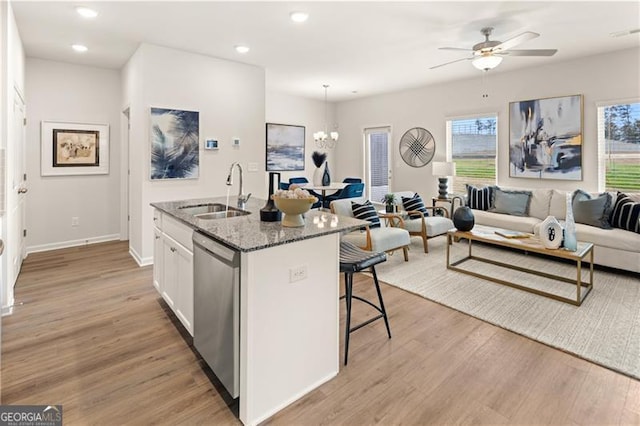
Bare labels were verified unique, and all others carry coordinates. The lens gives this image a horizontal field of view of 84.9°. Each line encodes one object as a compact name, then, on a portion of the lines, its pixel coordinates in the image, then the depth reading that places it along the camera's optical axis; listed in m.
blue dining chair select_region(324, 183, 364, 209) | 6.72
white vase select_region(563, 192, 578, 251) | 3.36
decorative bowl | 2.04
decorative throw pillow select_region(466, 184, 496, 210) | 5.52
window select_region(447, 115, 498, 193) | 5.99
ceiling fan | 3.45
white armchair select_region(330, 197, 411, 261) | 3.99
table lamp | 6.04
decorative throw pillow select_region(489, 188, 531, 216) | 5.15
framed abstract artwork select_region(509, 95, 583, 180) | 5.00
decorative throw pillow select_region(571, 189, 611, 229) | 4.30
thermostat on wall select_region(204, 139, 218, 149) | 4.77
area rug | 2.52
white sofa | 3.88
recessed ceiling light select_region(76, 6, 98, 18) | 3.30
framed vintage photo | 5.00
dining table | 6.66
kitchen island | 1.73
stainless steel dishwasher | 1.78
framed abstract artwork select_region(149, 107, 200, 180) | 4.33
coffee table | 3.28
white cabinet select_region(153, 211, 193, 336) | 2.42
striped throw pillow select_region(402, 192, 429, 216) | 5.26
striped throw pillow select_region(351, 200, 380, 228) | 4.31
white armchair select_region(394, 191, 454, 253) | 4.97
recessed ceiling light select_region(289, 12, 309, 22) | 3.41
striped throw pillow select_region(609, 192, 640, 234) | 3.97
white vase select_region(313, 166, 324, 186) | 7.02
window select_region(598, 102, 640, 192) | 4.55
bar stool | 2.29
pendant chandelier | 8.54
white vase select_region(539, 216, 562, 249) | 3.38
